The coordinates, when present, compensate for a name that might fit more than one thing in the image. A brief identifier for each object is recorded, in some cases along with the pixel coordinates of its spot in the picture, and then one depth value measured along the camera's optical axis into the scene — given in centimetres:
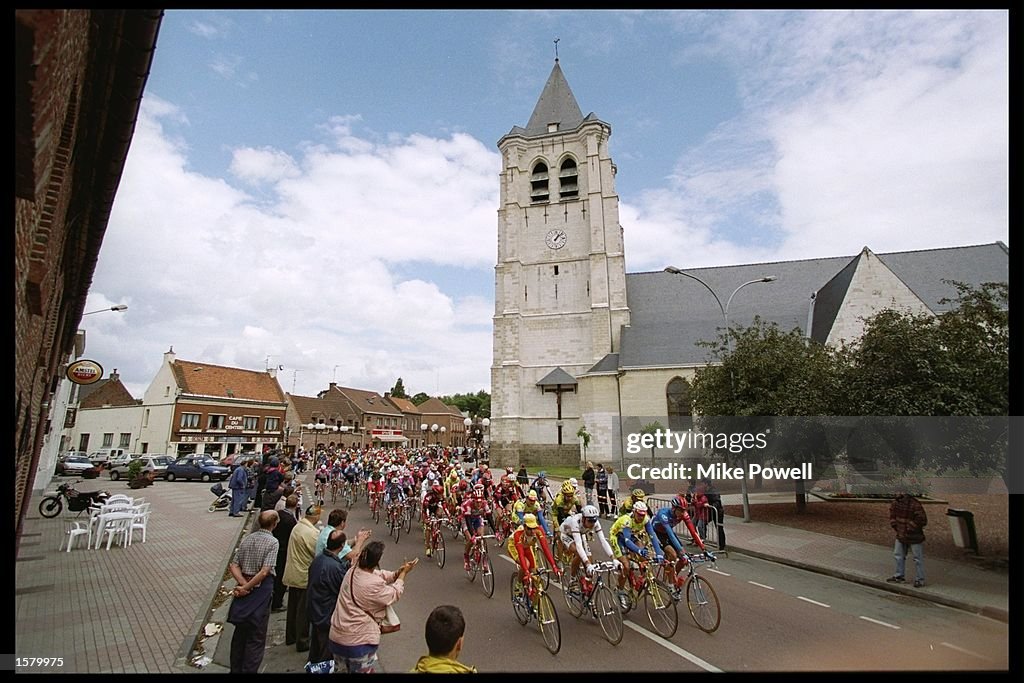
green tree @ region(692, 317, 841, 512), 1431
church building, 3475
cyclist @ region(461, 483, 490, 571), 1003
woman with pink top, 421
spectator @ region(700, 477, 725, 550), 1233
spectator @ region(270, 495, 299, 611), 796
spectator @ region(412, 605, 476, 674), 310
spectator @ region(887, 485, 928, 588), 855
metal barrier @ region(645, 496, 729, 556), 1240
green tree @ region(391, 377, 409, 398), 10531
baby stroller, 1950
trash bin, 871
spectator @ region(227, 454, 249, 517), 1829
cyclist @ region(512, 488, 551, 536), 777
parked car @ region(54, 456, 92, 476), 3241
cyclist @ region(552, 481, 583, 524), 889
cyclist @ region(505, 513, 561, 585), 692
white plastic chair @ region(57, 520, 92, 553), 1155
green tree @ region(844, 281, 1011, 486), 900
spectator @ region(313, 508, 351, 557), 586
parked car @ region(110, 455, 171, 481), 3216
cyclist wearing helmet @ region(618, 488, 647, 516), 779
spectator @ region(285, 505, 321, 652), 645
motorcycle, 1559
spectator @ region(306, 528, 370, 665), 514
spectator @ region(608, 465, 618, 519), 1788
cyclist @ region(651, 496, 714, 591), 686
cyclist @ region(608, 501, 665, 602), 705
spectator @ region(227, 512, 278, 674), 511
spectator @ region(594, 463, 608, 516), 1761
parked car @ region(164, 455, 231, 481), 3256
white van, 3818
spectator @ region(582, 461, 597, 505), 1992
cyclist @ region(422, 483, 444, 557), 1182
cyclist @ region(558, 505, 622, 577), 683
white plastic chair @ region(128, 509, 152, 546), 1266
